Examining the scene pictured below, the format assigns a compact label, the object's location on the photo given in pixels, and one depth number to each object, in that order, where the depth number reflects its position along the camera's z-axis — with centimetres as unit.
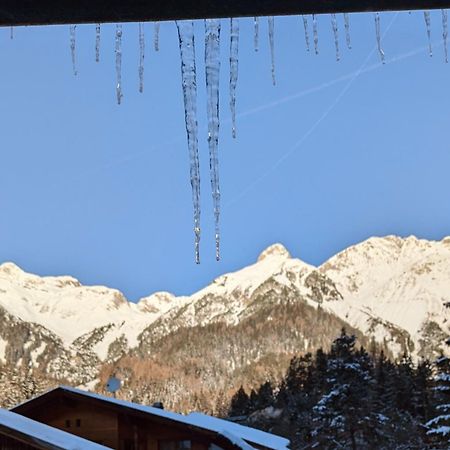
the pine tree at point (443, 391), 2395
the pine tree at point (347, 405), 4481
